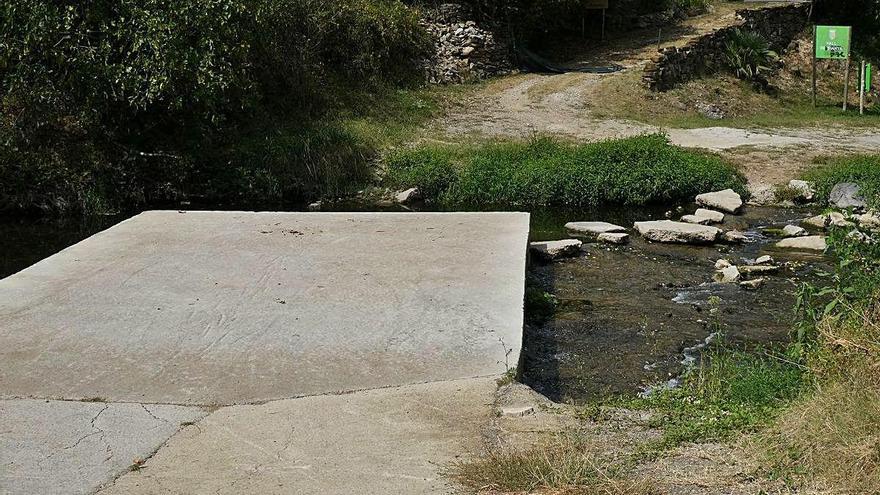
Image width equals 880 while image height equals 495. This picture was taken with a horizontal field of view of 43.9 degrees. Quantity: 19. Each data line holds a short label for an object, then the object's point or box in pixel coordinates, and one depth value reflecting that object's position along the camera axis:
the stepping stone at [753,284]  10.99
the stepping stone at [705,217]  14.30
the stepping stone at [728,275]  11.27
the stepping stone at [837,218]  13.89
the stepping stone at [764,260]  12.04
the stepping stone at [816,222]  13.82
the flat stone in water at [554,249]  12.28
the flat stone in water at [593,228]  13.66
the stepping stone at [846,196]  14.55
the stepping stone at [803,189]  15.33
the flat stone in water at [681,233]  13.16
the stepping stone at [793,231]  13.51
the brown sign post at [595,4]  26.06
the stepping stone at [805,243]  12.68
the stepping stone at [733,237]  13.26
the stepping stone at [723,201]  14.93
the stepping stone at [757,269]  11.61
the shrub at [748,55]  22.97
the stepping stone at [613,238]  13.20
